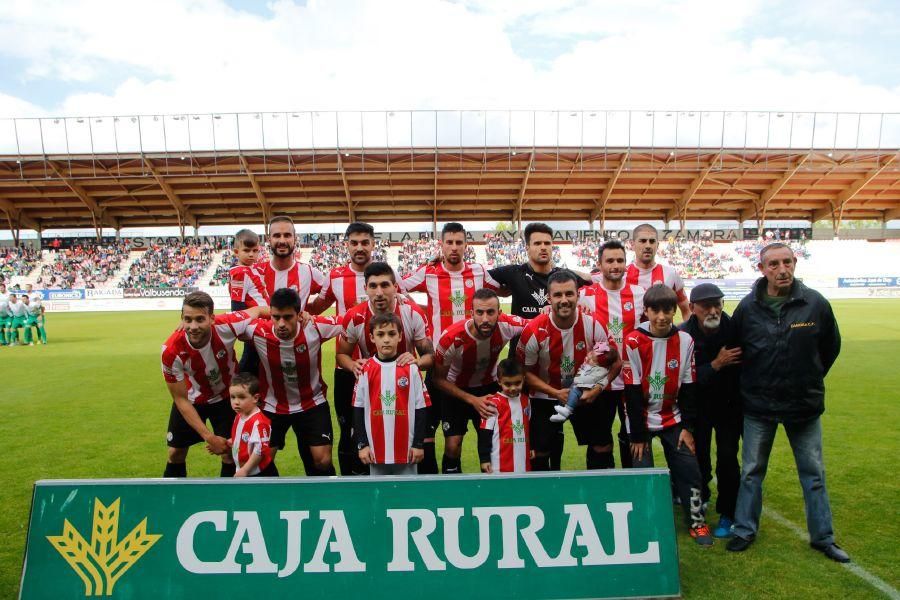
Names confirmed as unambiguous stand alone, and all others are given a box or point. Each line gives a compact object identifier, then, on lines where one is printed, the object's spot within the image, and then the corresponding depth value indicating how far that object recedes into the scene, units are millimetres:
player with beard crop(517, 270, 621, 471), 4270
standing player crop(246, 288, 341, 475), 4309
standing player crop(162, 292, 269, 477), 4070
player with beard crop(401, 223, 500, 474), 5234
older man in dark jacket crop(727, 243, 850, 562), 3627
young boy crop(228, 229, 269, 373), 5199
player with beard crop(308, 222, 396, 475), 4766
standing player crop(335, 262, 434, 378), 4172
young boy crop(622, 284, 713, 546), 3902
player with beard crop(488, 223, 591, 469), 4797
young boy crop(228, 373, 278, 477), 3787
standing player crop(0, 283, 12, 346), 16734
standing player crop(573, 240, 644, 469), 4598
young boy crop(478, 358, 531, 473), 4074
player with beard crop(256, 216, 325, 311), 5197
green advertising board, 2875
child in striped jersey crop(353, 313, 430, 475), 3863
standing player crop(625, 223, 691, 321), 5172
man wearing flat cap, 3977
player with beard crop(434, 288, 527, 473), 4320
